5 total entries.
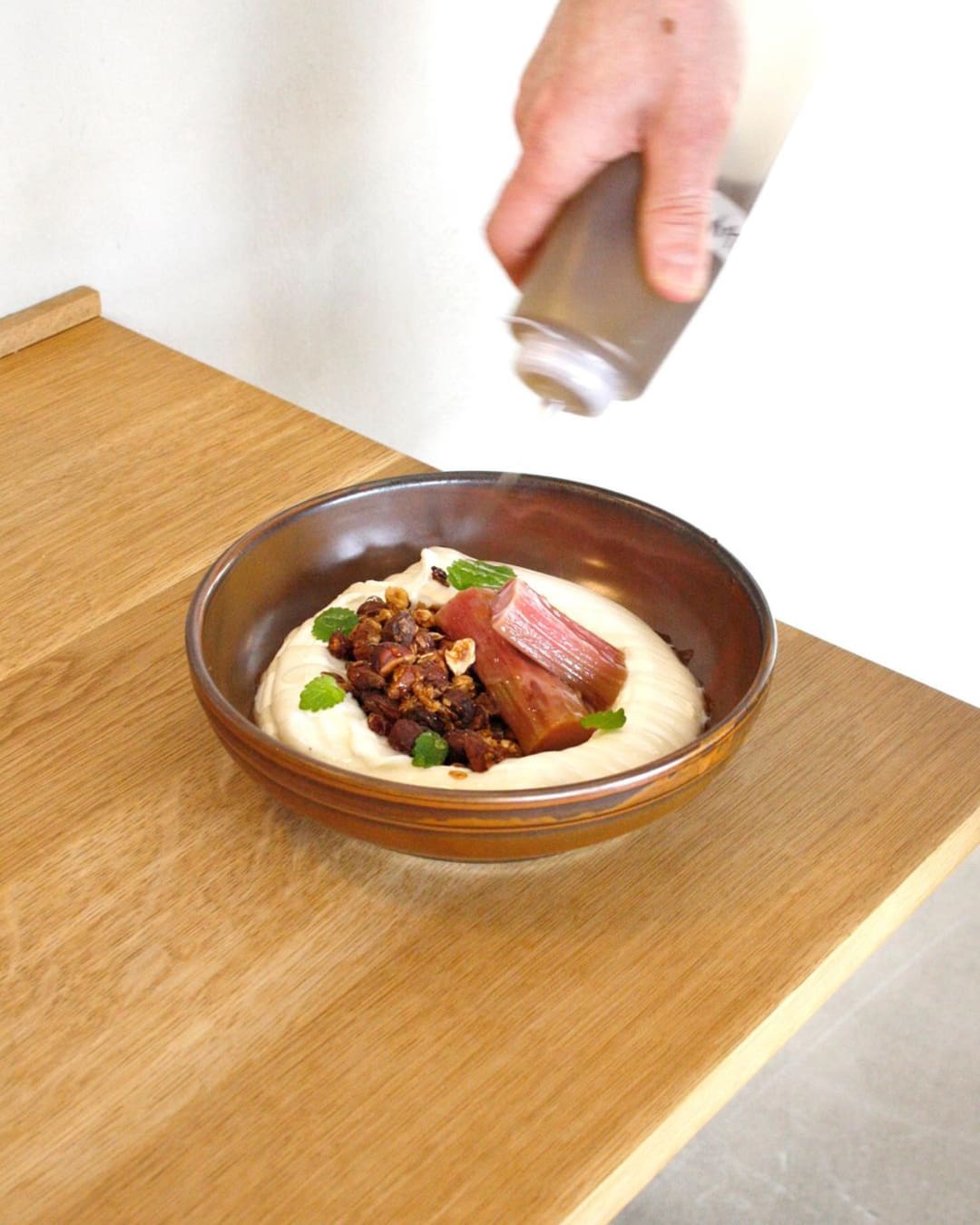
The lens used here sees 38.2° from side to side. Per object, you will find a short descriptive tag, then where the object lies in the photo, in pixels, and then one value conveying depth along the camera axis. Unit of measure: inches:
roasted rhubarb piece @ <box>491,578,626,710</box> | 35.9
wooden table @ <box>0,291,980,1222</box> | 27.7
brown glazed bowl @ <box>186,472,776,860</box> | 30.6
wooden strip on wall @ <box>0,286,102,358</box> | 60.2
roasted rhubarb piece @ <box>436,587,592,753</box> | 34.4
